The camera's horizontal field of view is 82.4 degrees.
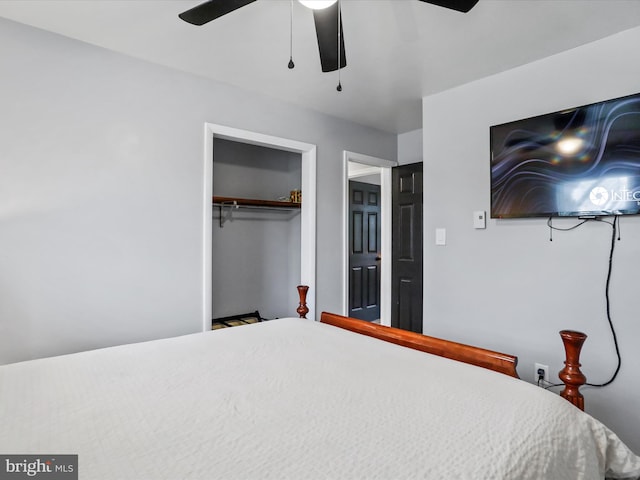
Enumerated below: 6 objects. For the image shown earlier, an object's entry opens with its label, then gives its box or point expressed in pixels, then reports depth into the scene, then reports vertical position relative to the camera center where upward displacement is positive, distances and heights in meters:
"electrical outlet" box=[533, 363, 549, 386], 2.34 -0.83
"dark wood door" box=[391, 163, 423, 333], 3.55 -0.06
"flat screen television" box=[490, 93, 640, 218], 2.00 +0.50
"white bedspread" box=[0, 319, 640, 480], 0.83 -0.50
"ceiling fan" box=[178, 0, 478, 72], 1.38 +0.91
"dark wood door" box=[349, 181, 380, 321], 4.57 -0.11
